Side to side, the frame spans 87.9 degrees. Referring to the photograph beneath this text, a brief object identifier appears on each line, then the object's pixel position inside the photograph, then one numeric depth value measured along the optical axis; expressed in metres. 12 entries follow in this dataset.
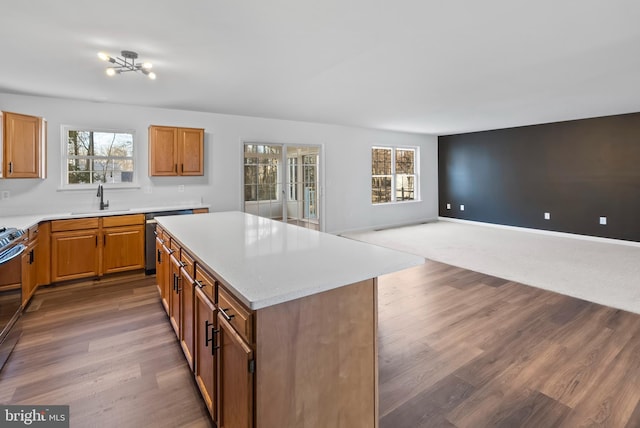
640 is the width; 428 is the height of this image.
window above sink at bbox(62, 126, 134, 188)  4.49
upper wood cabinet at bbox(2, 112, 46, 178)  3.59
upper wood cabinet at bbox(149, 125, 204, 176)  4.65
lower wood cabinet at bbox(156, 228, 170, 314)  2.82
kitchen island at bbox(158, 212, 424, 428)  1.21
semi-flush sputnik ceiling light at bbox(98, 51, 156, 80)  2.89
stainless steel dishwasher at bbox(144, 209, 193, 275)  4.27
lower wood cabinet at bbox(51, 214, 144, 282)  3.83
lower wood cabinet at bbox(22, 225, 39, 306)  3.08
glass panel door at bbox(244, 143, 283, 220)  5.99
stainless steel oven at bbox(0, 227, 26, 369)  2.28
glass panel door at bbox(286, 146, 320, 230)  6.54
